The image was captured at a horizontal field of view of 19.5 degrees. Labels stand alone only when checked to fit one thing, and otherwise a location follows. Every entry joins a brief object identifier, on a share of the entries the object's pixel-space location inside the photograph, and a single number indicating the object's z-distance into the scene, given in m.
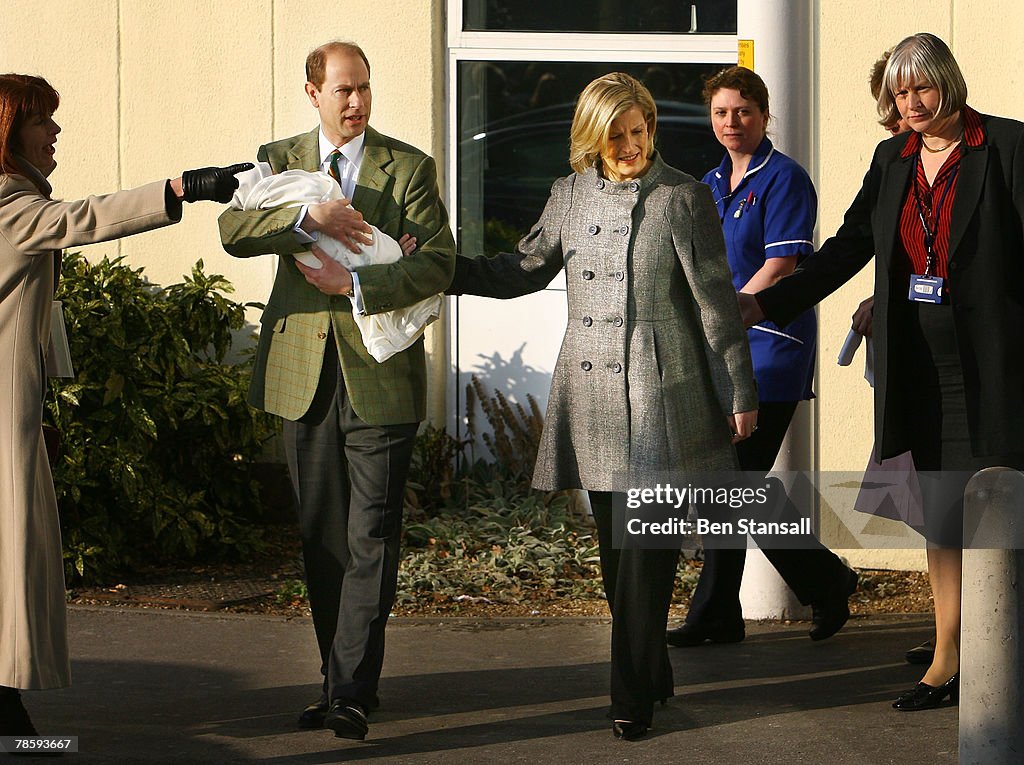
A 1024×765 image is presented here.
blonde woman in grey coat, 9.32
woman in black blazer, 9.41
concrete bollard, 7.20
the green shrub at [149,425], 13.95
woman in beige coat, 8.64
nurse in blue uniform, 11.24
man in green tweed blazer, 9.35
